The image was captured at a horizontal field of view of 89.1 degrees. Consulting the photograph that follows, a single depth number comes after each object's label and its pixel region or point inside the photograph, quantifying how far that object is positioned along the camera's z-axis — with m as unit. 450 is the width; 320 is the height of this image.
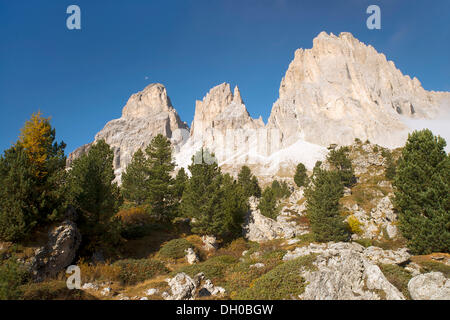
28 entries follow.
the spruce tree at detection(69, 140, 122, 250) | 19.20
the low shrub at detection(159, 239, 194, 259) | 21.76
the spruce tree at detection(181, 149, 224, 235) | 26.77
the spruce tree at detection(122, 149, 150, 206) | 37.10
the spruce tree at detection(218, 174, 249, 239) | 29.24
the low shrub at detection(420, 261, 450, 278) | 14.71
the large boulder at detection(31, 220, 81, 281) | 13.67
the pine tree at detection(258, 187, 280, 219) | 39.34
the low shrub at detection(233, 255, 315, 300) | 10.89
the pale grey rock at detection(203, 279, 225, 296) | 13.49
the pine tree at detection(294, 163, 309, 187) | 76.33
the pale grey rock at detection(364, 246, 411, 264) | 16.41
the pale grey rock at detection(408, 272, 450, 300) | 9.50
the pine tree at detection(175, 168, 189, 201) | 33.72
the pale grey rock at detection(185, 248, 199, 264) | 21.48
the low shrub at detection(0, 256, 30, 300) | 7.60
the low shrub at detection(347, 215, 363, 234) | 32.26
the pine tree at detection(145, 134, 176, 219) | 31.53
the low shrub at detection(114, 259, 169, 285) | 16.05
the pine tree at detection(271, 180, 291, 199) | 69.25
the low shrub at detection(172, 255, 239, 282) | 16.45
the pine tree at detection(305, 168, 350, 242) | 26.75
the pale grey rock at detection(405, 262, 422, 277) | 14.23
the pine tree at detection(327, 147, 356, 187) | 54.45
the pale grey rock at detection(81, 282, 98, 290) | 13.79
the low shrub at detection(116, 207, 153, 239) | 25.64
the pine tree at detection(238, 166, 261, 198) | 59.97
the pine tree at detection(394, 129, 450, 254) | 19.73
